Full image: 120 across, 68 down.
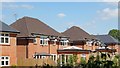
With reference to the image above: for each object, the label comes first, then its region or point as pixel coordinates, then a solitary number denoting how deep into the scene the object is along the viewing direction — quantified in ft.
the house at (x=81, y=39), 185.47
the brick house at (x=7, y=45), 108.58
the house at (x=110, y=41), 261.24
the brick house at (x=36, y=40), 133.80
